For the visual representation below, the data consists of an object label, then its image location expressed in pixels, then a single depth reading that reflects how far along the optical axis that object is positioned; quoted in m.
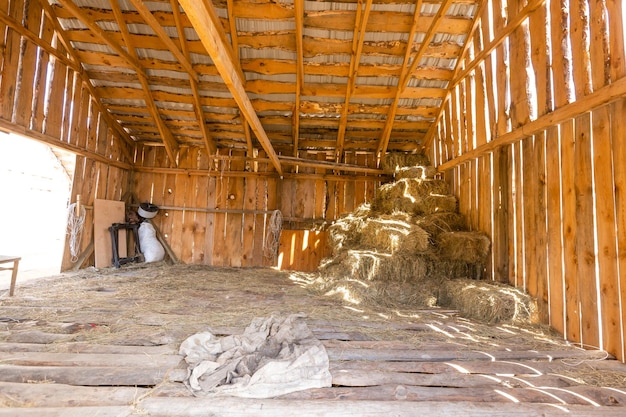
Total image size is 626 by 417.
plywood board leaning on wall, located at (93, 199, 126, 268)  5.80
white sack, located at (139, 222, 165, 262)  6.41
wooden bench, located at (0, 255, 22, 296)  3.20
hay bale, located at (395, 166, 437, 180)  5.79
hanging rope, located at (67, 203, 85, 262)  5.38
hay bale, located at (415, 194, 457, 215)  4.96
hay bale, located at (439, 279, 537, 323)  3.16
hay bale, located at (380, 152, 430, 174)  6.37
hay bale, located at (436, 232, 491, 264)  3.97
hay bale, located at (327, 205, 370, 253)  5.08
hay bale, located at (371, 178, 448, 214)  5.06
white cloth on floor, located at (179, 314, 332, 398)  1.74
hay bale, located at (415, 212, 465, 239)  4.52
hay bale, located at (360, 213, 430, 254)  4.12
